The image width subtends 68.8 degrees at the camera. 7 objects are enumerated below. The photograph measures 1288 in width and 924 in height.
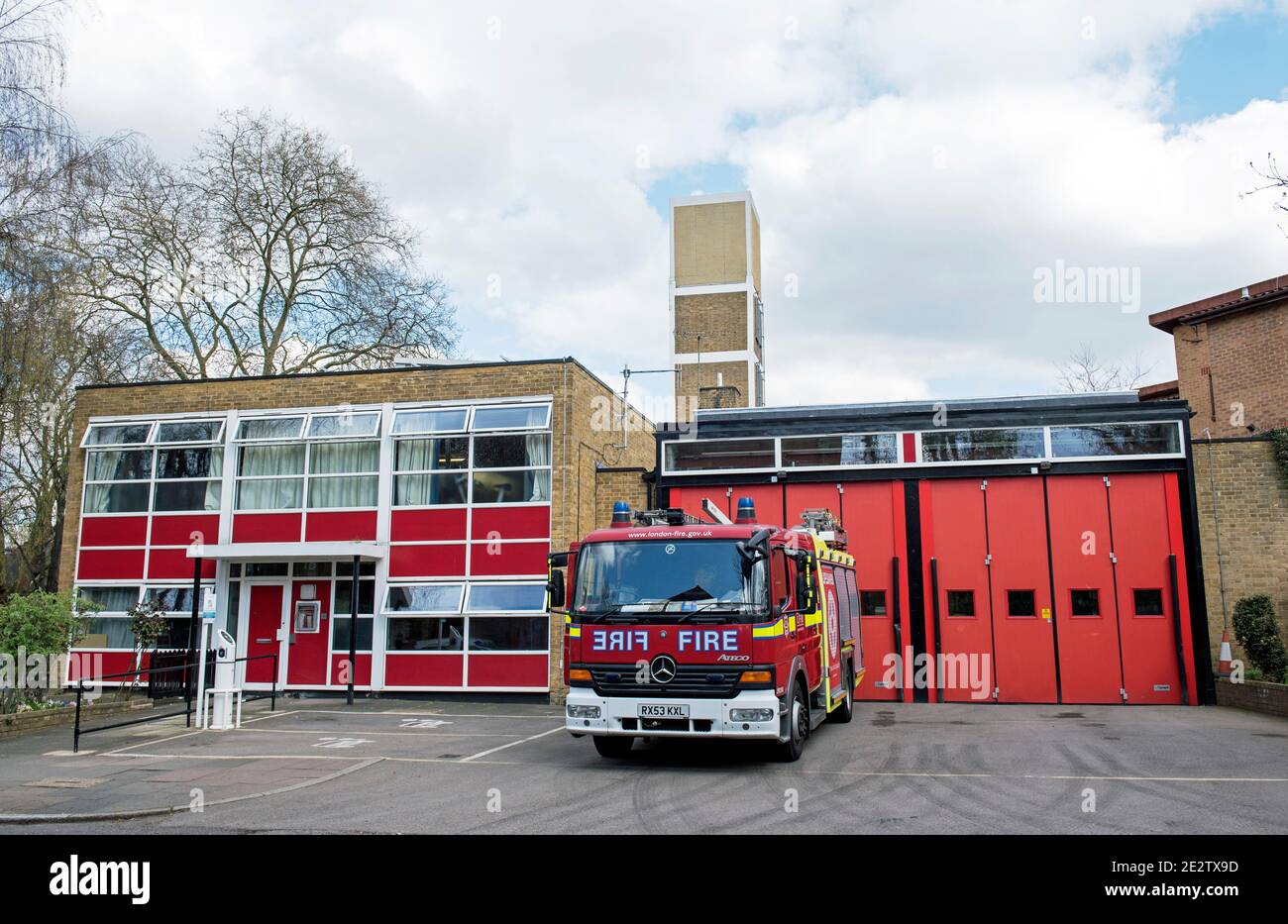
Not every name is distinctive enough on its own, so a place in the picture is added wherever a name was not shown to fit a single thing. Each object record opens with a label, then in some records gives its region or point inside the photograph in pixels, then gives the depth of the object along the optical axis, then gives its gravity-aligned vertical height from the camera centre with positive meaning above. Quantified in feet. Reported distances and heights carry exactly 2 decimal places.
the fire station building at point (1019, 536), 54.44 +3.13
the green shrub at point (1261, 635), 51.60 -2.63
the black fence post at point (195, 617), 59.26 -1.54
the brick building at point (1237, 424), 54.85 +12.48
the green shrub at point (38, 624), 45.91 -1.52
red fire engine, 31.63 -1.44
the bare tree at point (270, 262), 84.12 +30.36
